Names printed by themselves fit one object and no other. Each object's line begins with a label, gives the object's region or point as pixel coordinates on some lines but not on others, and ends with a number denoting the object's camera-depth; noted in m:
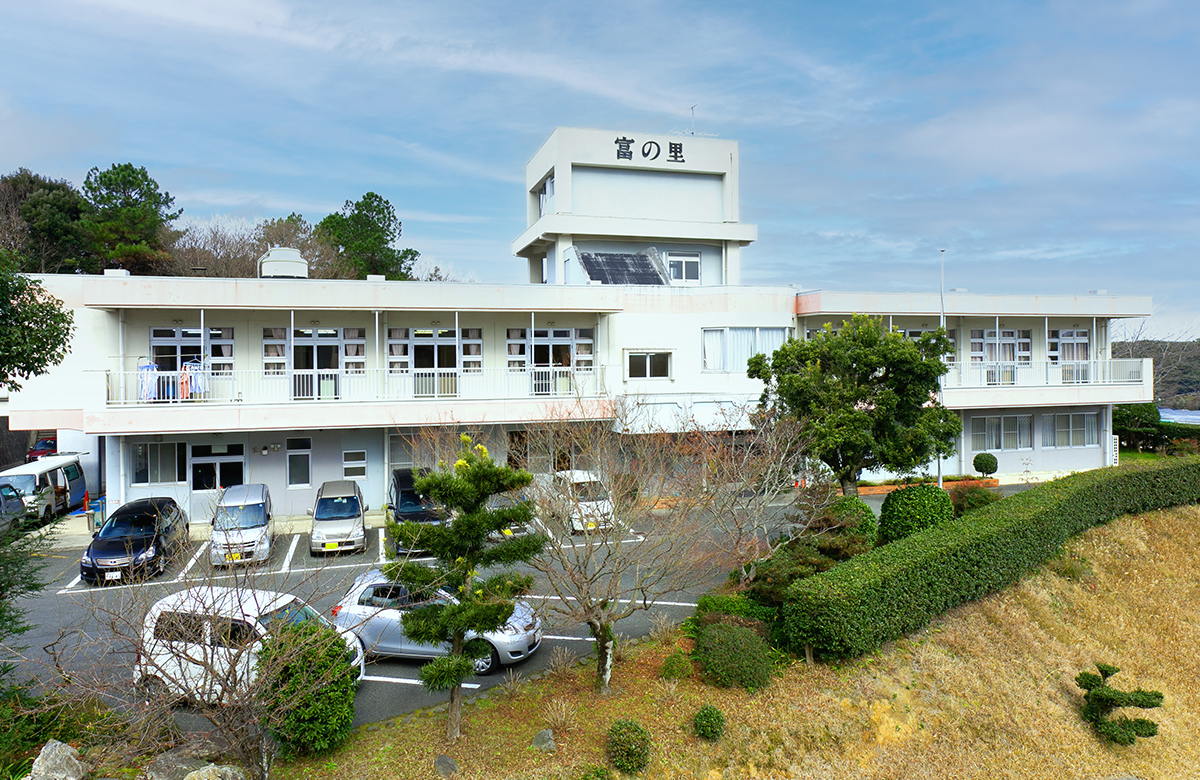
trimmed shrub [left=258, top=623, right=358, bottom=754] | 8.45
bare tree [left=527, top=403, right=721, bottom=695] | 10.80
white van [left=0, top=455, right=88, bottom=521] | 21.84
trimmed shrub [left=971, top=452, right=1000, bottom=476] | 26.55
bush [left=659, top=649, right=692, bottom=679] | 11.68
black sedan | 15.36
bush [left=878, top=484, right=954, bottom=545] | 16.27
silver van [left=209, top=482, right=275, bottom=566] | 16.30
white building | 20.08
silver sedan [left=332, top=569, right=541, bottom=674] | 11.82
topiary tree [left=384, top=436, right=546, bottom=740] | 9.23
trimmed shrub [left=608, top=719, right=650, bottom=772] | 9.78
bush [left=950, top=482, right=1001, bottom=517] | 19.00
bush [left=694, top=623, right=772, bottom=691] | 11.65
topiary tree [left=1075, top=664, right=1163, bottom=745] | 12.50
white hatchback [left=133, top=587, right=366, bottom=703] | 7.93
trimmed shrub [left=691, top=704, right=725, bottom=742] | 10.48
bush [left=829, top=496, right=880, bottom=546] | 15.37
